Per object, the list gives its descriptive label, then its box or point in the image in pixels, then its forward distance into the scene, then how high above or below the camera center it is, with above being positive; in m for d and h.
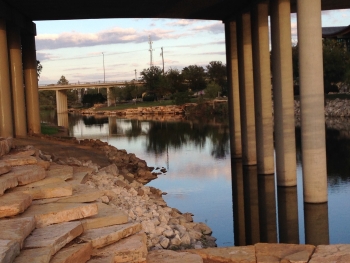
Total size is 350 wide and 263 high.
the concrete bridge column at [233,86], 24.31 +0.54
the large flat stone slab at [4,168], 8.94 -0.97
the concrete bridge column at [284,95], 16.22 +0.02
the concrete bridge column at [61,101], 102.81 +0.96
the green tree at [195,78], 92.38 +3.62
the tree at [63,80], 151.00 +7.17
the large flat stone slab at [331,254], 7.67 -2.28
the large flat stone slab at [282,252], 7.89 -2.30
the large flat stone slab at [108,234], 7.25 -1.76
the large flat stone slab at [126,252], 7.11 -1.90
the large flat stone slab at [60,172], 10.30 -1.27
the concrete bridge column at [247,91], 21.55 +0.25
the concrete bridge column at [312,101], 13.33 -0.17
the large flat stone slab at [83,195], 8.75 -1.45
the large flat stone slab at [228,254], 8.04 -2.30
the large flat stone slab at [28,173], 8.98 -1.09
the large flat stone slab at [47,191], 8.72 -1.33
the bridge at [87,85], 97.81 +3.63
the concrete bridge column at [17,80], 23.98 +1.23
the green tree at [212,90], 71.56 +1.14
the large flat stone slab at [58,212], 7.50 -1.46
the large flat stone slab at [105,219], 7.89 -1.67
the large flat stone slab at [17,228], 6.26 -1.42
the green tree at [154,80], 90.38 +3.69
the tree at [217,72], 92.36 +4.61
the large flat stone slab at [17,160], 10.01 -0.95
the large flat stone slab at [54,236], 6.39 -1.57
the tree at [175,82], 89.50 +3.00
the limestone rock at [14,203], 7.30 -1.28
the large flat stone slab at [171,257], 7.54 -2.16
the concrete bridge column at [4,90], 21.22 +0.72
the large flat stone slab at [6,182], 8.07 -1.10
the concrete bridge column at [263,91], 18.73 +0.19
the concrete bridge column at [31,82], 28.00 +1.30
